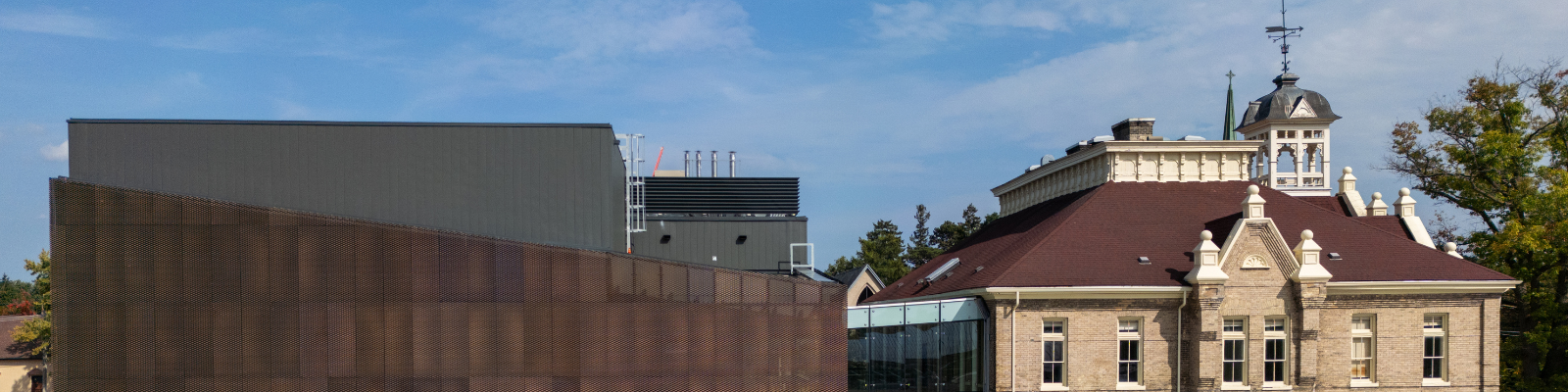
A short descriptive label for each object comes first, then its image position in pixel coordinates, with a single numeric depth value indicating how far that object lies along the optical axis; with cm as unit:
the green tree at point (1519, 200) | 3778
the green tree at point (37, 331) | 5384
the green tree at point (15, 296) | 8319
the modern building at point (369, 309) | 1872
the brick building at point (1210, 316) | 2931
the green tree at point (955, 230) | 8362
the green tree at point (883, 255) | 7481
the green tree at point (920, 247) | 8394
